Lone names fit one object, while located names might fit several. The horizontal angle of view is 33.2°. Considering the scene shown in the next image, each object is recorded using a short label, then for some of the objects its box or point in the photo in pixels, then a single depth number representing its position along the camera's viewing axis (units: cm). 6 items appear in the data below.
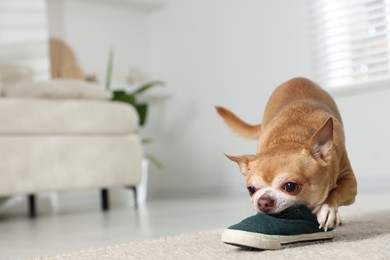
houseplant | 415
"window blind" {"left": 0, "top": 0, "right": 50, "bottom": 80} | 413
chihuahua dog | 124
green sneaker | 119
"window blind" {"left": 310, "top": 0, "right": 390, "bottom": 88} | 341
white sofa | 304
